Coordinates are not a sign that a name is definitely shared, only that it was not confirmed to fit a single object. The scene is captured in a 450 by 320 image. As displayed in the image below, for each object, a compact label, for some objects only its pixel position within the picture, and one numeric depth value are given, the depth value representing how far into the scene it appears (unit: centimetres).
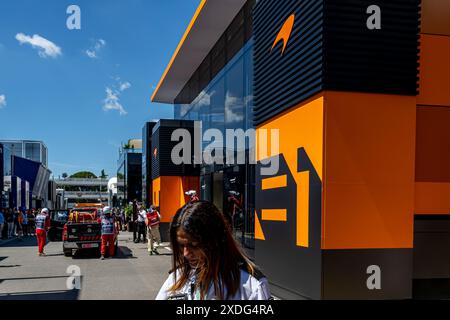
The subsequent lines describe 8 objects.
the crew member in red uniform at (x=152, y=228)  1457
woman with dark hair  185
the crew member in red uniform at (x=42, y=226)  1384
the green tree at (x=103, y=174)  12988
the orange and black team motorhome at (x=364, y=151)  650
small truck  1367
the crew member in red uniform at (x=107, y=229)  1324
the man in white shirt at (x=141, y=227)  1892
